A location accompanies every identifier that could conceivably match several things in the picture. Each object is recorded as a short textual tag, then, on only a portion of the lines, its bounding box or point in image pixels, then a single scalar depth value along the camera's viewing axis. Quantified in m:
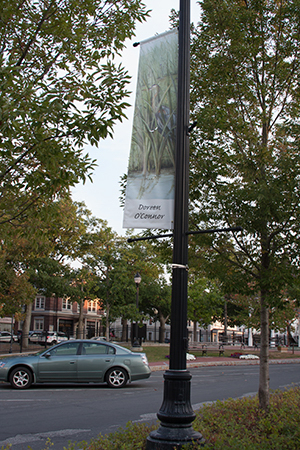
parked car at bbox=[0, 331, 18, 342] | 53.89
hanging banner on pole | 5.49
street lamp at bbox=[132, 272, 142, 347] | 26.19
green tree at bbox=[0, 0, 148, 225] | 4.96
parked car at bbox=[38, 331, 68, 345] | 47.97
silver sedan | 12.93
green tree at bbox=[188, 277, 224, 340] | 39.12
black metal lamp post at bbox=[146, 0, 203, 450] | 4.47
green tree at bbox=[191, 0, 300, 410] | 7.41
